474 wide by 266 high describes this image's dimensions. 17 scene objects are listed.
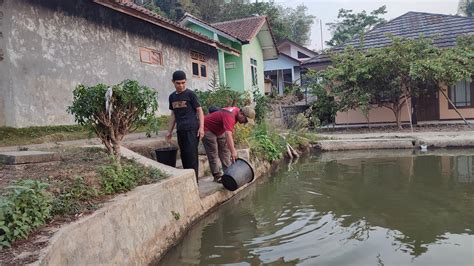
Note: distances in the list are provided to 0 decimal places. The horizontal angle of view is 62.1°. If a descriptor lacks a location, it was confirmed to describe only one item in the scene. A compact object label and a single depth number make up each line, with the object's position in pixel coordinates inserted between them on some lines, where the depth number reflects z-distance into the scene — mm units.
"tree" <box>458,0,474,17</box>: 40094
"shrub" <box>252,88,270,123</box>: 15328
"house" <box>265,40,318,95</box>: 34375
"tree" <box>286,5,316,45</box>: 52250
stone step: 4996
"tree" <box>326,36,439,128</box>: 14500
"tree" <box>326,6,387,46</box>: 39594
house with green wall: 18562
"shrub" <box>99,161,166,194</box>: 4406
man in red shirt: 6133
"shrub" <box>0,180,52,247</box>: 2873
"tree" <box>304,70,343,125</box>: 17094
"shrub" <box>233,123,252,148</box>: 9406
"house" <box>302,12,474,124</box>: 16828
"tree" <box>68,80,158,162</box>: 5188
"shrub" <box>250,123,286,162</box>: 9812
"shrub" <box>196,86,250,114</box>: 11156
